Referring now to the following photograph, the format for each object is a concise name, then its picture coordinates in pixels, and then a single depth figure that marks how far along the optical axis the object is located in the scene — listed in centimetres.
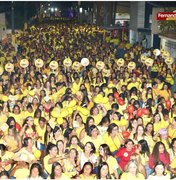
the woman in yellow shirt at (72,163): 779
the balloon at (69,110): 1094
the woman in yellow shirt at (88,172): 721
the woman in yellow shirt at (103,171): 714
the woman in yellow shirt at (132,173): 721
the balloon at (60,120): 1029
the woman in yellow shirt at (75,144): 861
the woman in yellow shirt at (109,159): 773
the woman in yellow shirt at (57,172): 717
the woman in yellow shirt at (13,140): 933
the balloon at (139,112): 1122
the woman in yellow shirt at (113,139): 923
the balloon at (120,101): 1259
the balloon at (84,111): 1109
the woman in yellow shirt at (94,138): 902
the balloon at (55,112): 1051
